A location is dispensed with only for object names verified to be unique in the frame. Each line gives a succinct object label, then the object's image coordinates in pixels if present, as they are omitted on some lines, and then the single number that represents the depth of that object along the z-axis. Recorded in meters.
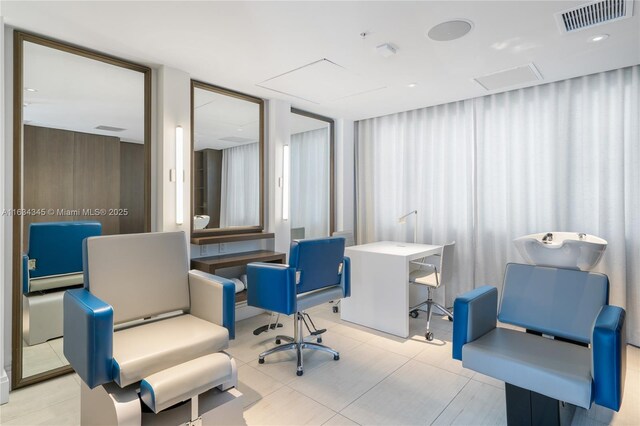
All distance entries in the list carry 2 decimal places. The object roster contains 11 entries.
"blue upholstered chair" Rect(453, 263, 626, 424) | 1.44
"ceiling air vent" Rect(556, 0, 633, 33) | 2.04
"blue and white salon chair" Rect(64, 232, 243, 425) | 1.57
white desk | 3.15
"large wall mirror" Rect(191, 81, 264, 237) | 3.30
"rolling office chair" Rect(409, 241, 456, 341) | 3.23
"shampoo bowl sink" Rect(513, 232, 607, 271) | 2.00
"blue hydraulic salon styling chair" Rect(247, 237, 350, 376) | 2.42
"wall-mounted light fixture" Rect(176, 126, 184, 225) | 3.04
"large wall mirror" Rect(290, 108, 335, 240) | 4.37
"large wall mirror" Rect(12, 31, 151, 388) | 2.34
